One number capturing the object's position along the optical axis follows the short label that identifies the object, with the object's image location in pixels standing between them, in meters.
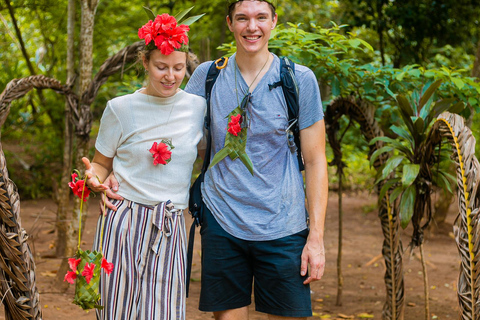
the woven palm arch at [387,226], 3.95
